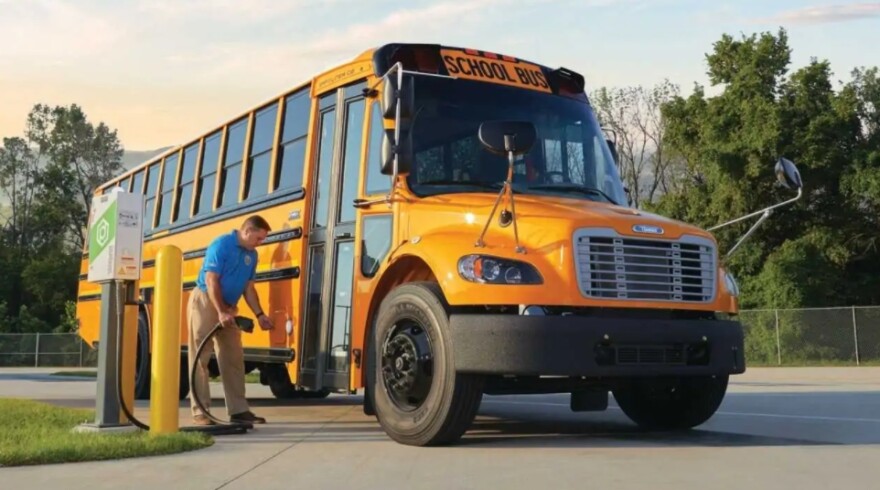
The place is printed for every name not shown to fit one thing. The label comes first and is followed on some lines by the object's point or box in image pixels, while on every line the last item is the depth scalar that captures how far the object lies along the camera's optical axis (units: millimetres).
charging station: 7691
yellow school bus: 6629
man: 8609
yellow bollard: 7676
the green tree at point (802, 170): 32688
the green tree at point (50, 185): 63281
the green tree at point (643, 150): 53156
